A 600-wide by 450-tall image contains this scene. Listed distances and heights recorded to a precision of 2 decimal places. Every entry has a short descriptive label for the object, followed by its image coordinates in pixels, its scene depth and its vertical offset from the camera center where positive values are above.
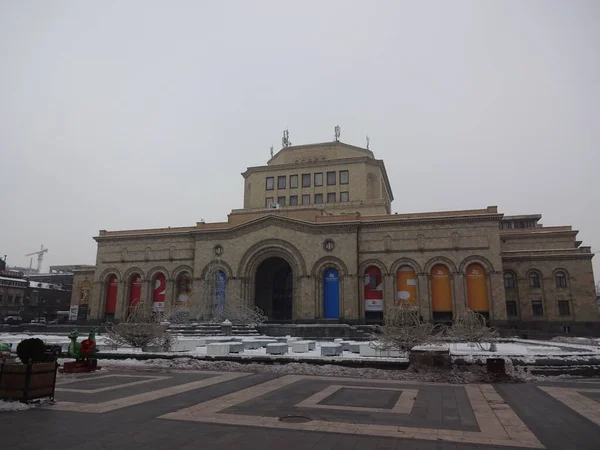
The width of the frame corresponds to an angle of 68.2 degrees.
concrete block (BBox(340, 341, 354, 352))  21.83 -1.46
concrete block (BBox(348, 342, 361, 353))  20.72 -1.41
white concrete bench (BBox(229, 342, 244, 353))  20.02 -1.42
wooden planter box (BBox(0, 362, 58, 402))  8.48 -1.29
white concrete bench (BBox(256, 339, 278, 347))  23.18 -1.30
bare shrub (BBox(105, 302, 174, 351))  19.62 -0.79
